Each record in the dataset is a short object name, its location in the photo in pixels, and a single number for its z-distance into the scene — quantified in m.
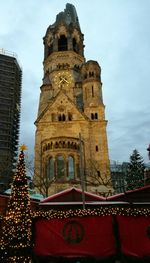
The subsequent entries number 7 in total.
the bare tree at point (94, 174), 25.57
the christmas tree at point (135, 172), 25.96
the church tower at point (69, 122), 25.72
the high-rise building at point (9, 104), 35.57
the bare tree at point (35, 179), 22.87
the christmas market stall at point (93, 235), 7.18
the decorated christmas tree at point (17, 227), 7.12
